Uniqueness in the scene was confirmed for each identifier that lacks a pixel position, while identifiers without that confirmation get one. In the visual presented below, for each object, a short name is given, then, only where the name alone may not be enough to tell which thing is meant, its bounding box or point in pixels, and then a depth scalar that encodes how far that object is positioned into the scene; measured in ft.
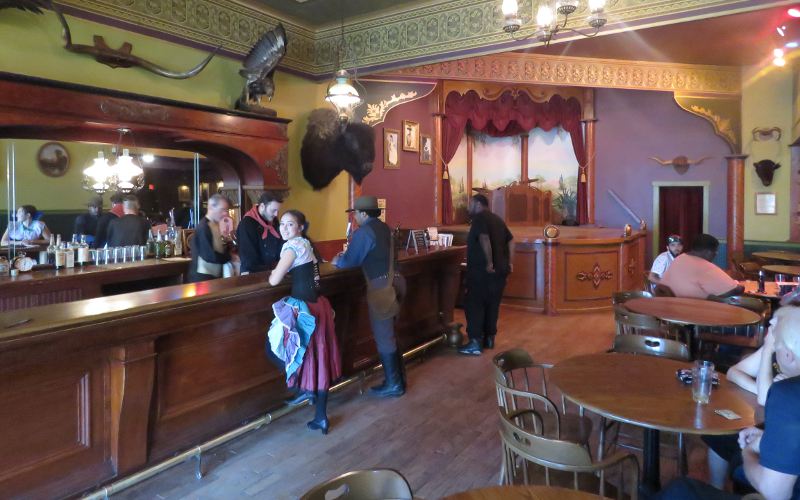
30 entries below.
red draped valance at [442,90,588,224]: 32.78
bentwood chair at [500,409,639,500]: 6.20
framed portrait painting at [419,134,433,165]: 30.53
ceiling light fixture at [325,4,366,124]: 18.39
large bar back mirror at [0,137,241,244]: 15.21
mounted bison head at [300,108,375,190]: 21.89
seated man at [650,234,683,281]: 18.78
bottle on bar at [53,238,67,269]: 15.85
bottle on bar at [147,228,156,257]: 18.86
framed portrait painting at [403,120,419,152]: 29.12
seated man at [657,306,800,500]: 5.39
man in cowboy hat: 13.53
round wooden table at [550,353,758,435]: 7.13
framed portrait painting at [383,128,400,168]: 27.66
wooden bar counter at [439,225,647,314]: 25.36
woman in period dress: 11.43
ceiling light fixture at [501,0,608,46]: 12.87
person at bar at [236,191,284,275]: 14.40
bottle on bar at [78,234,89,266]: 16.55
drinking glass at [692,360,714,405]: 7.72
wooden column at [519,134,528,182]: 39.01
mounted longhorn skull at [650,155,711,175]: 33.71
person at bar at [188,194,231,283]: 14.70
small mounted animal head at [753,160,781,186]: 30.32
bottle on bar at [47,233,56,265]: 16.05
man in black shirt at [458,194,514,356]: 18.20
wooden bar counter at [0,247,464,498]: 8.45
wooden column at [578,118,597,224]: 36.45
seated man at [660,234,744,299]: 15.35
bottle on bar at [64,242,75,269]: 16.07
